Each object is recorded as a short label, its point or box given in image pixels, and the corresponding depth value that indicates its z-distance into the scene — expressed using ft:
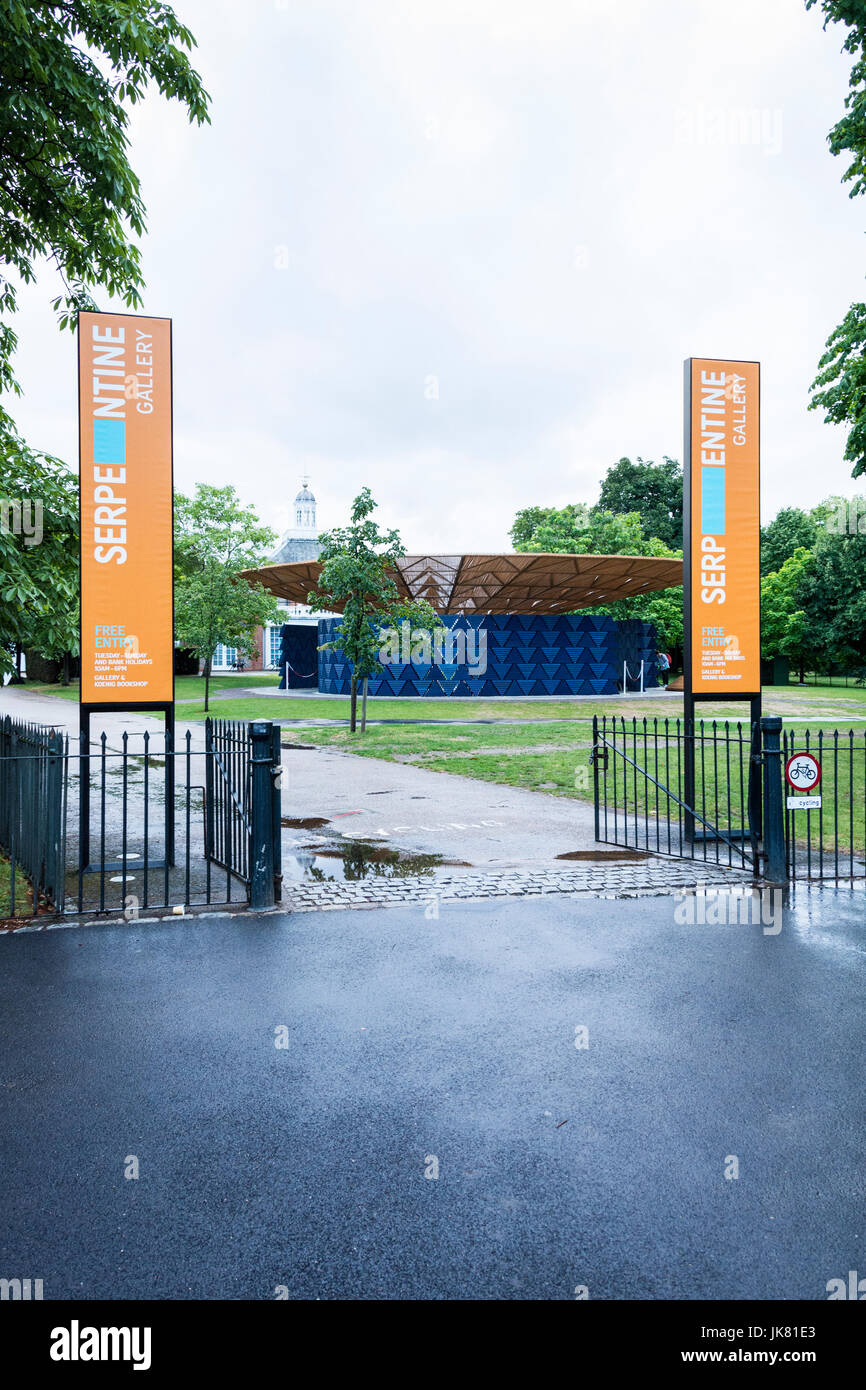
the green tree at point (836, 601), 186.91
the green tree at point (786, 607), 205.57
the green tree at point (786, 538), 221.87
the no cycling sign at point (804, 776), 25.79
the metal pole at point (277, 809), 23.40
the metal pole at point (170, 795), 26.60
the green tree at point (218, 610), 100.78
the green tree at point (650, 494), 232.94
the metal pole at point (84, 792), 26.00
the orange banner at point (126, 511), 26.55
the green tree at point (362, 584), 80.53
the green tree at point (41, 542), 26.32
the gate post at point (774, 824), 25.14
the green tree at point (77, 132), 24.41
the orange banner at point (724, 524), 32.45
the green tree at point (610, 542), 198.39
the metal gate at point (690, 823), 28.45
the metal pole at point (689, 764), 30.83
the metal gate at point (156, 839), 23.09
